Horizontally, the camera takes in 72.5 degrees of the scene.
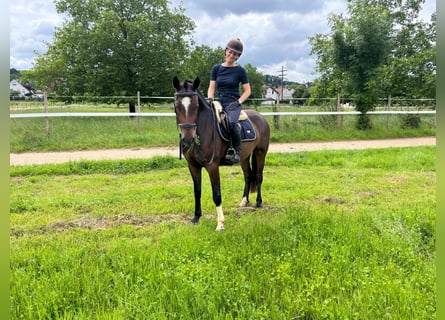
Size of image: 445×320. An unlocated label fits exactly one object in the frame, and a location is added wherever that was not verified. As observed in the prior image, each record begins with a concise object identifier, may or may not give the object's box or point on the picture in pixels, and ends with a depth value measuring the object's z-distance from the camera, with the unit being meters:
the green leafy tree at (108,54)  23.59
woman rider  4.69
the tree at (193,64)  26.06
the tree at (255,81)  73.56
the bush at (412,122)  17.23
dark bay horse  3.94
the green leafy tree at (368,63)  14.76
